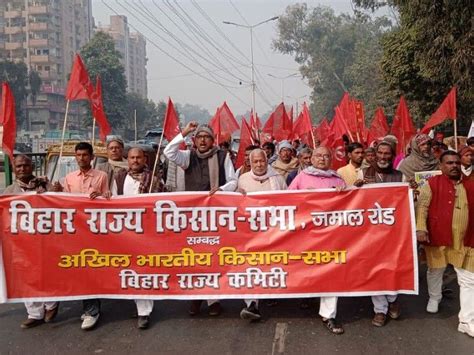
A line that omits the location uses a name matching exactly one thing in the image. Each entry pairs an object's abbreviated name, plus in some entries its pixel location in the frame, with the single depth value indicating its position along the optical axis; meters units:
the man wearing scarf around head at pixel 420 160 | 6.35
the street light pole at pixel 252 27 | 35.70
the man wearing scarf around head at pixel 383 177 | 4.64
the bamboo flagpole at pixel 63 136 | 5.36
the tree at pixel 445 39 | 9.68
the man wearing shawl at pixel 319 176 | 4.74
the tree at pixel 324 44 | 63.06
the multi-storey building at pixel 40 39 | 76.94
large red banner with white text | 4.60
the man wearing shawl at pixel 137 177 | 4.92
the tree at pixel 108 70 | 57.34
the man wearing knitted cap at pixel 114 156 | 6.00
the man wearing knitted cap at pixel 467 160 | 5.76
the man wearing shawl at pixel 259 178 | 4.90
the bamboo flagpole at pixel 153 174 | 4.94
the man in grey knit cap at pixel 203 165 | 4.95
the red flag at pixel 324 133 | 10.17
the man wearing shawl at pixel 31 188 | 4.75
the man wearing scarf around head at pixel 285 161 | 7.21
